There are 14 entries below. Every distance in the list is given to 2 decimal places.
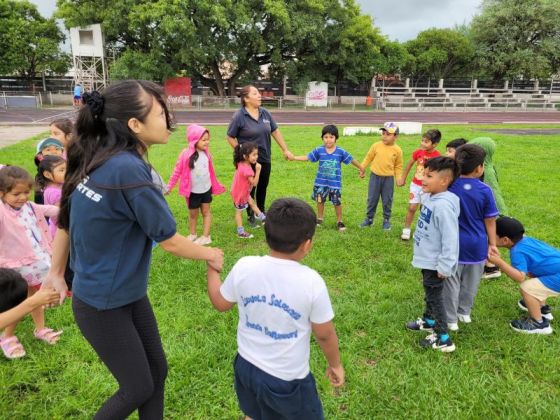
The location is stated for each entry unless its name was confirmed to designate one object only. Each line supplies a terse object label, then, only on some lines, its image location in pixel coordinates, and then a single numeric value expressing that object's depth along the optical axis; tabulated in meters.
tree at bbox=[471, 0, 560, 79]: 40.75
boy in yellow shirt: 5.85
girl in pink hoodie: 5.28
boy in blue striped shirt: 5.82
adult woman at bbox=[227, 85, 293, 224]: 5.70
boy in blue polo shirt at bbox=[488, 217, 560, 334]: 3.53
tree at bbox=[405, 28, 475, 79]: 41.72
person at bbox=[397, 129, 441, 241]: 5.31
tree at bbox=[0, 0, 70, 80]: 33.50
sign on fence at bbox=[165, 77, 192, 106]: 34.06
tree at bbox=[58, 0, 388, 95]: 29.20
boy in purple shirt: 3.33
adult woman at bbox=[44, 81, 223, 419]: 1.72
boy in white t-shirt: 1.78
